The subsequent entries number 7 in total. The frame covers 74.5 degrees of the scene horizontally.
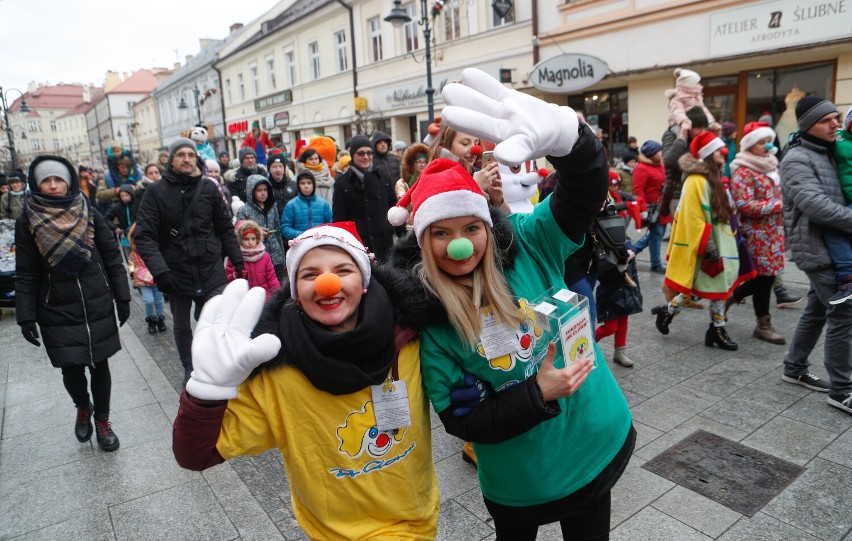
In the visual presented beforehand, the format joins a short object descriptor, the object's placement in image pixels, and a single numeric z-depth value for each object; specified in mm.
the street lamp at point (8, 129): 18467
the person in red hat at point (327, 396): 1487
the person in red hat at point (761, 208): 4707
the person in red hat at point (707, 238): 4604
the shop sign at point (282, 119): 27922
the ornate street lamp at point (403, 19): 12109
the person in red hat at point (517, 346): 1588
